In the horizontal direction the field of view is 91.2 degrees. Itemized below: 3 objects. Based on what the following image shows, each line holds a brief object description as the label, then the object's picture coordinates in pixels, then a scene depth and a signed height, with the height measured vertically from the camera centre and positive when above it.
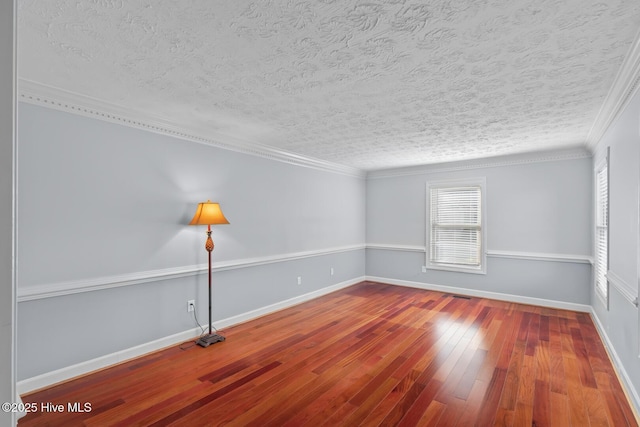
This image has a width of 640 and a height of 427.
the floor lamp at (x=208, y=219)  3.30 -0.05
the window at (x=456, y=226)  5.41 -0.15
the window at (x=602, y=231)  3.29 -0.13
